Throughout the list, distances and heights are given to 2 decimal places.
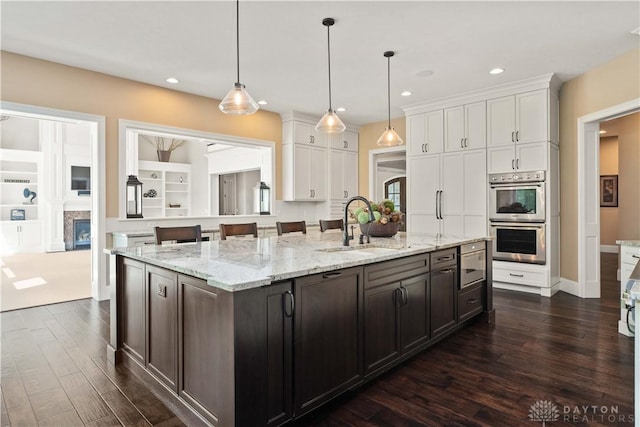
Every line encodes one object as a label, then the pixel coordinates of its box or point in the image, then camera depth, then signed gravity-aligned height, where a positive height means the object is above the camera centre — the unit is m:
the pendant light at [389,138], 3.93 +0.85
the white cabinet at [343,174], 6.73 +0.79
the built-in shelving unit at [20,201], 8.45 +0.39
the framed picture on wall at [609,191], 7.96 +0.49
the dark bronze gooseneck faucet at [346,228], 2.64 -0.10
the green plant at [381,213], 3.08 +0.01
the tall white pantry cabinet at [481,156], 4.50 +0.81
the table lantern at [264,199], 6.14 +0.28
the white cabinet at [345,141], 6.75 +1.44
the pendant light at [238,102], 2.65 +0.86
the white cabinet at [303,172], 6.15 +0.76
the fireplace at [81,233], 9.20 -0.46
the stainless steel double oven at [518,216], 4.52 -0.04
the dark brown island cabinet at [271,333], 1.57 -0.65
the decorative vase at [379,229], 3.14 -0.13
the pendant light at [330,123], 3.38 +0.88
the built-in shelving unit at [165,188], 10.02 +0.82
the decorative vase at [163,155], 10.26 +1.77
